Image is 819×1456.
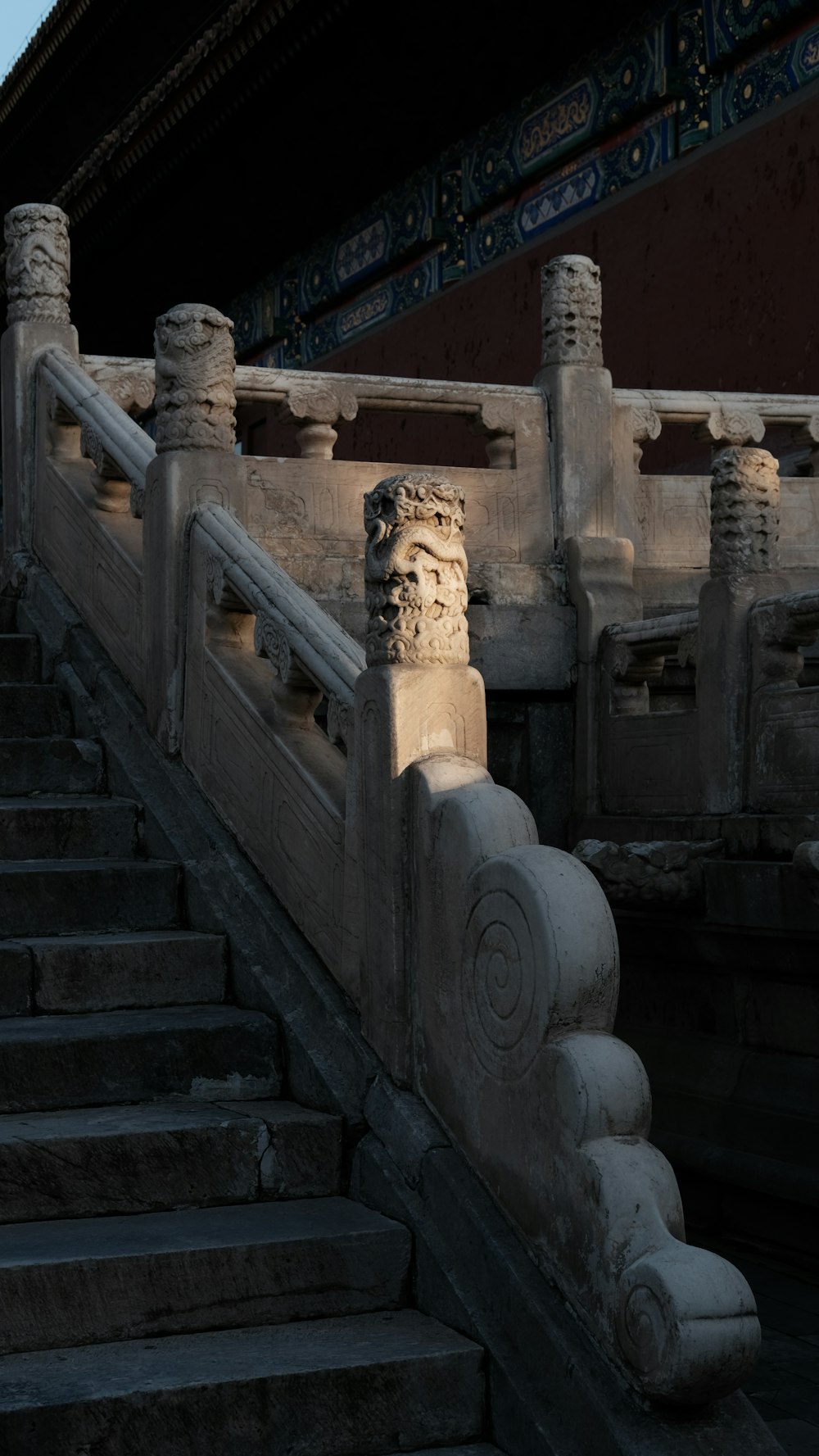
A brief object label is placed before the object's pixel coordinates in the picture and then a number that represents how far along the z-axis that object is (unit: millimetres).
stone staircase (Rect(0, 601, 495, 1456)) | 3219
